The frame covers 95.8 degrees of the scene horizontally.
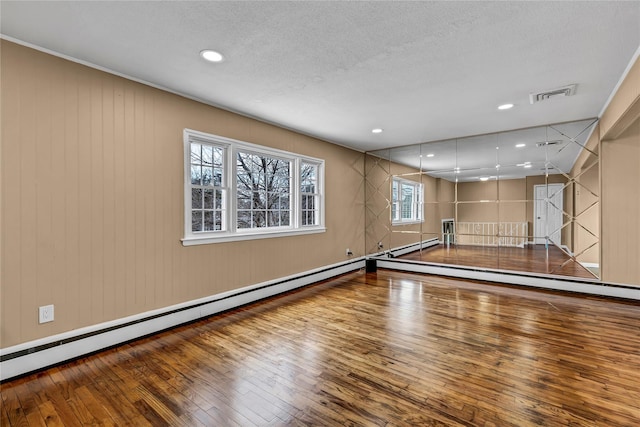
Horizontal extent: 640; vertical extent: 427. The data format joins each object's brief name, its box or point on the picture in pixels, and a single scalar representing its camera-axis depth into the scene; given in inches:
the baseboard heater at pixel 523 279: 160.9
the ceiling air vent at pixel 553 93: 124.3
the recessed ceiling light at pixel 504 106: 144.4
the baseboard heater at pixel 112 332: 87.8
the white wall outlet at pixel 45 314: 91.7
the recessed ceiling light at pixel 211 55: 95.3
